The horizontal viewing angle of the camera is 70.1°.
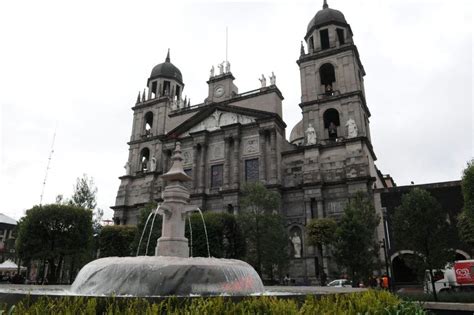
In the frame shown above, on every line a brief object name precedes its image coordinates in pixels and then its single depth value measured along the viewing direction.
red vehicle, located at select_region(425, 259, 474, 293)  22.80
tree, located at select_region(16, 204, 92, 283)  29.78
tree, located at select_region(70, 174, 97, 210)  47.56
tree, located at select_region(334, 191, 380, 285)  23.81
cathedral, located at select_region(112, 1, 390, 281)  35.47
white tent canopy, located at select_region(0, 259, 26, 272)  35.69
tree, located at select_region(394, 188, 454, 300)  19.12
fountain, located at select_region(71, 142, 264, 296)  7.94
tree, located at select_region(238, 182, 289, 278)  28.23
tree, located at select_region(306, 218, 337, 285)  29.19
